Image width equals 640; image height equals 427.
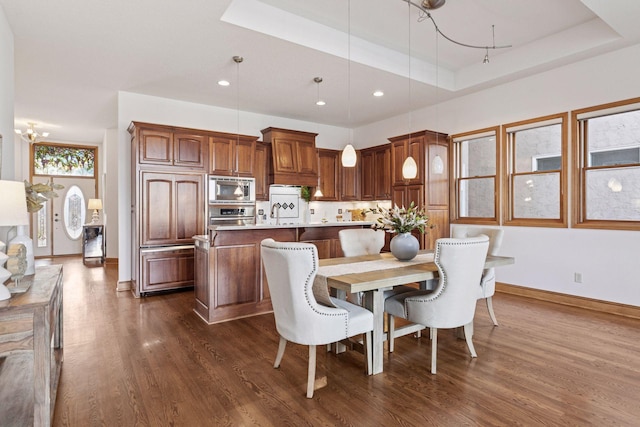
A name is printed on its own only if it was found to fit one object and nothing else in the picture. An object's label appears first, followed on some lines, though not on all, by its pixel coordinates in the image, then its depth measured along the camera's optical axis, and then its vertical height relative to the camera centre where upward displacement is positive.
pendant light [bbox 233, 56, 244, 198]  4.12 +1.74
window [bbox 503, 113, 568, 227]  4.53 +0.51
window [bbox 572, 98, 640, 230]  3.99 +0.50
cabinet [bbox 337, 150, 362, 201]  7.29 +0.60
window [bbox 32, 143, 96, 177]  8.76 +1.34
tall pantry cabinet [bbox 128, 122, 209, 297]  4.89 +0.12
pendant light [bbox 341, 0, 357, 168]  3.69 +0.61
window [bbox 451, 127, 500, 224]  5.25 +0.52
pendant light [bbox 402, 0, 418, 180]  3.89 +0.45
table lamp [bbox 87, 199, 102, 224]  8.76 +0.13
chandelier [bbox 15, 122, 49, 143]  6.82 +1.69
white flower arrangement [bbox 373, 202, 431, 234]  3.12 -0.10
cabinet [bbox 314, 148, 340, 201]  7.11 +0.73
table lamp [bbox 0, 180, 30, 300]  1.85 +0.02
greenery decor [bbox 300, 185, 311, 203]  6.93 +0.34
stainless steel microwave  5.50 +0.34
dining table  2.36 -0.47
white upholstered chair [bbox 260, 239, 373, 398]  2.18 -0.63
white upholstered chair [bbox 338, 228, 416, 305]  3.64 -0.33
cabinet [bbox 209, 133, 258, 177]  5.50 +0.90
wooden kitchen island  3.71 -0.67
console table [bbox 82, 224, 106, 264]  8.08 -0.70
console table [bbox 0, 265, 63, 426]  1.68 -0.67
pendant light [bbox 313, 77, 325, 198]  4.75 +1.76
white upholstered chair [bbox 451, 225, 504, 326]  3.34 -0.38
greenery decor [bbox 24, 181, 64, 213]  2.46 +0.13
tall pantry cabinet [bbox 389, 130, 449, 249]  5.51 +0.43
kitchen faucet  6.61 +0.02
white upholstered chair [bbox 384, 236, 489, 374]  2.48 -0.59
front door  8.86 -0.20
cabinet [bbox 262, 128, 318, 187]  6.22 +0.99
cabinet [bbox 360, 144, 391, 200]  6.62 +0.72
